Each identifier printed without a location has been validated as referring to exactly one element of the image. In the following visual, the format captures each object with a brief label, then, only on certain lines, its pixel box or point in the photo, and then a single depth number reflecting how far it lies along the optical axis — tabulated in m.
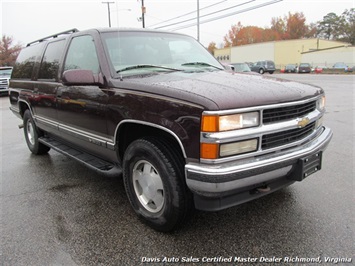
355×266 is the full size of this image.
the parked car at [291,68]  44.59
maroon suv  2.28
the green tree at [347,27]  71.19
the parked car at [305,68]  40.75
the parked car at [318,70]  41.78
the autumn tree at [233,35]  80.38
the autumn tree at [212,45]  89.97
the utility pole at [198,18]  25.85
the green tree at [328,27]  79.19
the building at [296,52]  50.31
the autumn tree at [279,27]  80.69
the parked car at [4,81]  18.73
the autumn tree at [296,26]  77.88
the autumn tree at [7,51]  48.59
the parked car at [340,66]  43.18
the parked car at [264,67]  37.84
